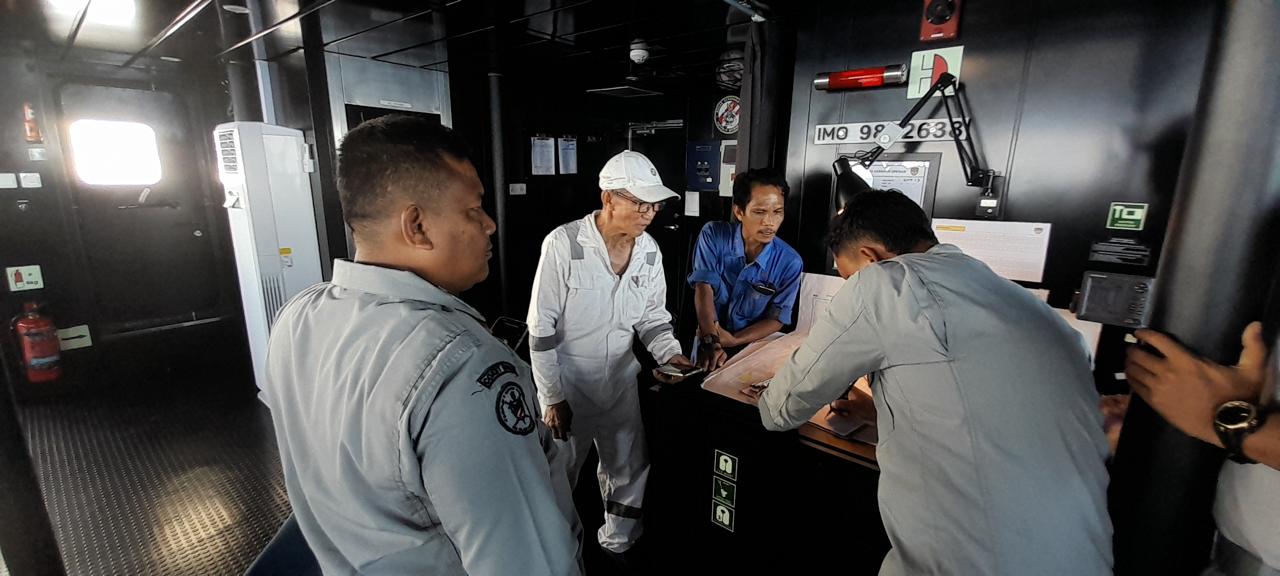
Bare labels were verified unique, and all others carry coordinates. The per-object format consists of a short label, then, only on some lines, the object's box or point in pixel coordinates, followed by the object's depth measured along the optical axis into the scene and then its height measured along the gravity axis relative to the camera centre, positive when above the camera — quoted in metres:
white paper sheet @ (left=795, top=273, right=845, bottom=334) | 2.53 -0.52
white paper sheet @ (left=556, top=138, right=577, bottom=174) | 5.26 +0.30
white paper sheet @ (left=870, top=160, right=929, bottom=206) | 2.18 +0.05
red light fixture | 2.14 +0.45
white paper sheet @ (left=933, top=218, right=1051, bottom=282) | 1.97 -0.21
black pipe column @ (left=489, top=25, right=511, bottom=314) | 4.37 +0.18
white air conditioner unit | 3.27 -0.21
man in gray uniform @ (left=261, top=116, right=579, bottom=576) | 0.74 -0.31
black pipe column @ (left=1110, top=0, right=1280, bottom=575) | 0.80 -0.10
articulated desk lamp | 2.02 +0.13
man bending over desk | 1.04 -0.47
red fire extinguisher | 3.59 -1.10
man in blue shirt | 2.39 -0.42
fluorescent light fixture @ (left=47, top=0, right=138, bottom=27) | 2.83 +0.94
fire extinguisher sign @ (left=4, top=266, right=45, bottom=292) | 3.60 -0.67
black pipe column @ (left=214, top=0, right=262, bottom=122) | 3.64 +0.66
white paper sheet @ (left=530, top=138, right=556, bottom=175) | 5.01 +0.26
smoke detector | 3.35 +0.87
